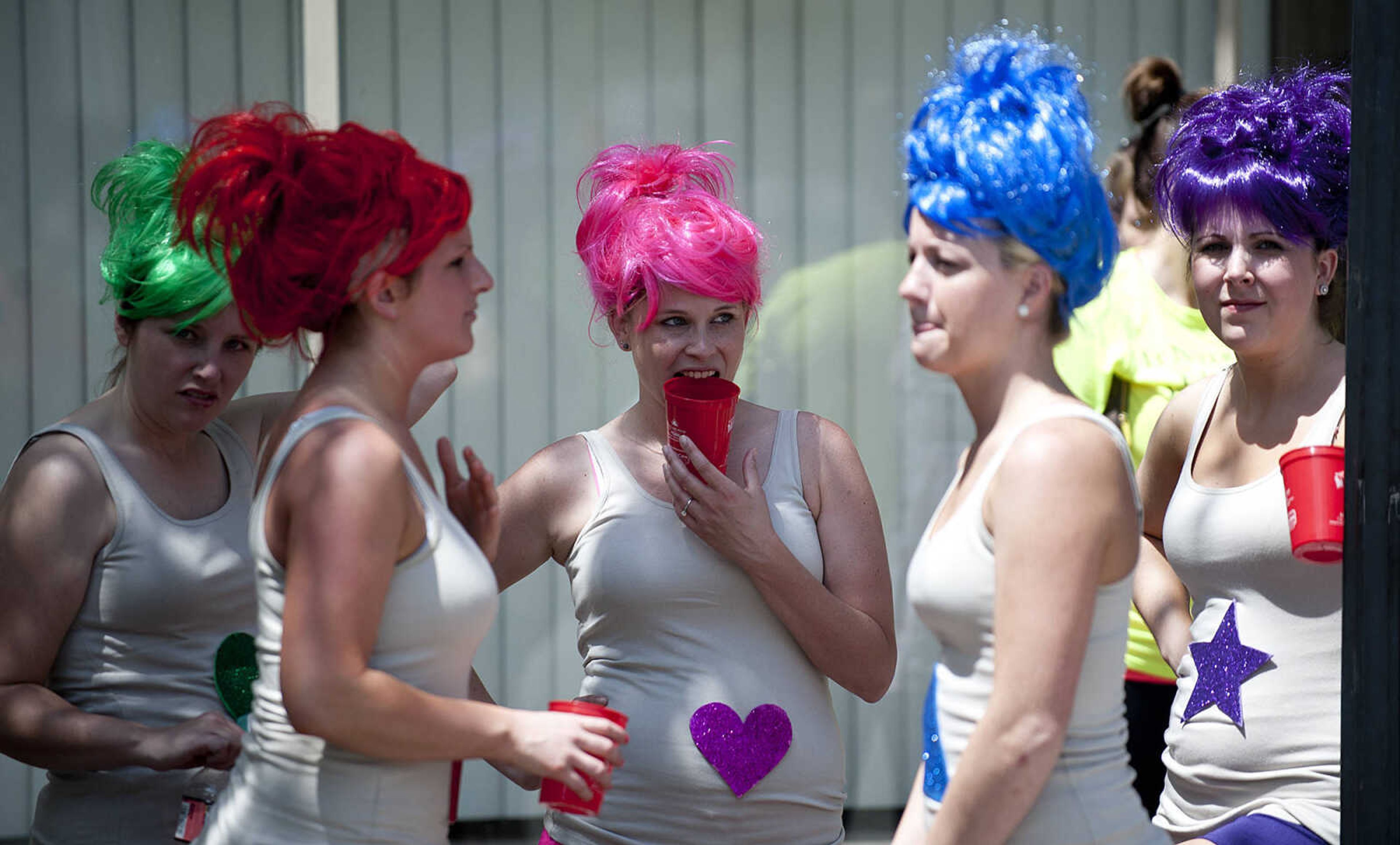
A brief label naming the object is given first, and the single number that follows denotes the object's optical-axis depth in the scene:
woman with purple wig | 6.32
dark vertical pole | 6.05
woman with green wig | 6.44
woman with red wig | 6.03
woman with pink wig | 6.48
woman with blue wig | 6.01
